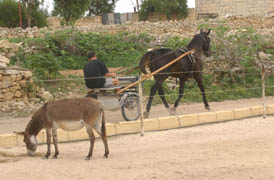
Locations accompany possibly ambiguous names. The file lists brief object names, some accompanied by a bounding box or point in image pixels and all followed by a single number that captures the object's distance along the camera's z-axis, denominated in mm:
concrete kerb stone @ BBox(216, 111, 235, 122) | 17129
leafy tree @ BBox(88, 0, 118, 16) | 76256
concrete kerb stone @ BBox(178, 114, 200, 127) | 16269
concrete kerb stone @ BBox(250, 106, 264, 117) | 18003
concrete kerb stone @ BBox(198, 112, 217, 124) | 16727
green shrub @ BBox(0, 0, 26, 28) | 51946
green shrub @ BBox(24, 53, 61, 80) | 21888
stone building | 52490
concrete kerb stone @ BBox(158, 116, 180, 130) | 15824
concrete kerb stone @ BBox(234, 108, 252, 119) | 17545
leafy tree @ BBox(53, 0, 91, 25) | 47129
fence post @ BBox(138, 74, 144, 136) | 14989
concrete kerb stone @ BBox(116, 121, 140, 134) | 15079
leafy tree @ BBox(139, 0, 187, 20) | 61234
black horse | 17516
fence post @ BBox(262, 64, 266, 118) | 17459
